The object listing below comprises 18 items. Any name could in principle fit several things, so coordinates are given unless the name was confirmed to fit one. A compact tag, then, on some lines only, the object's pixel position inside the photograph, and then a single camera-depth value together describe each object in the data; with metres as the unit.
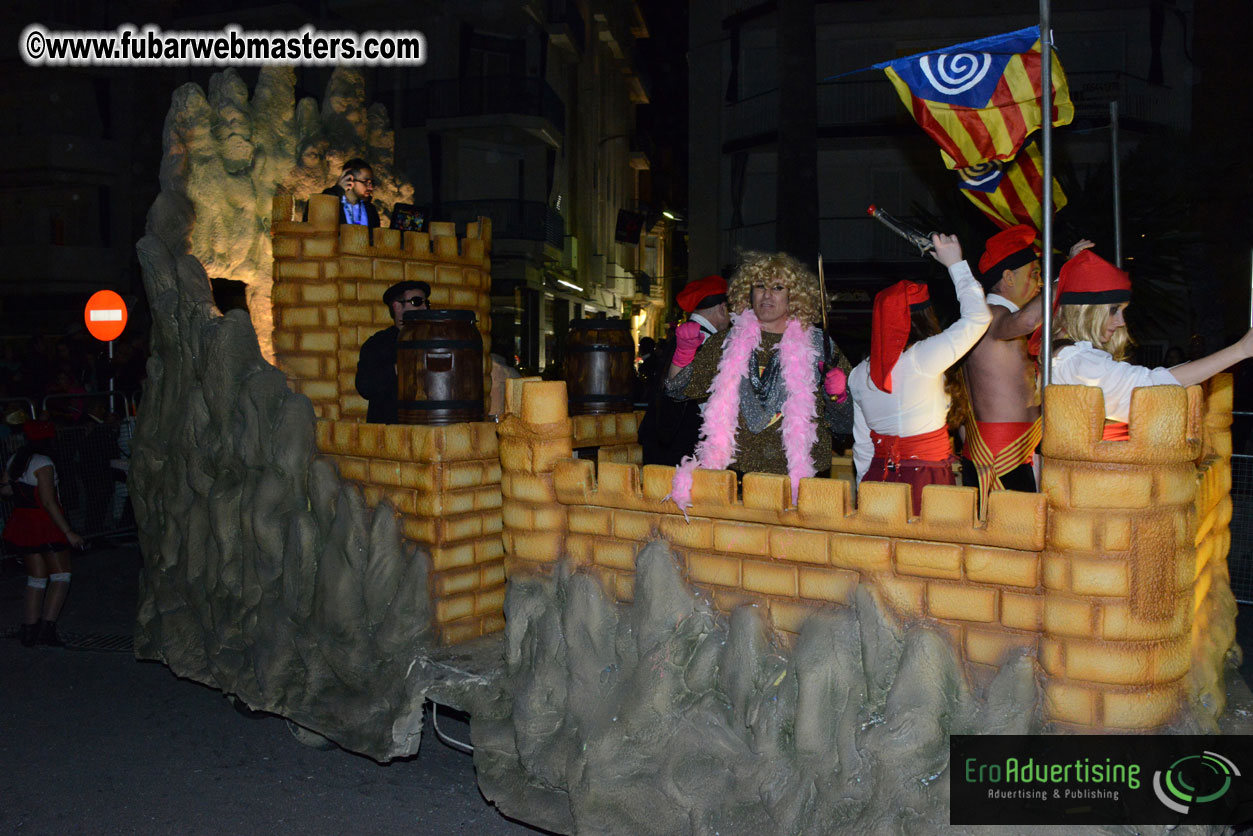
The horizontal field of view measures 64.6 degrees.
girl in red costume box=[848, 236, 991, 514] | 3.48
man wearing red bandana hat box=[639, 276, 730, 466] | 4.64
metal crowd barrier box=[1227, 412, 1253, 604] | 8.13
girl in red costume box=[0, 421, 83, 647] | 7.01
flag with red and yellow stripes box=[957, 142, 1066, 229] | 4.22
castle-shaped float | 2.79
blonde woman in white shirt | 3.30
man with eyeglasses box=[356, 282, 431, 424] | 5.07
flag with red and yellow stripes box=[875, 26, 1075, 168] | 3.54
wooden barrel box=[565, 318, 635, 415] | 5.18
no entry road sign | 12.97
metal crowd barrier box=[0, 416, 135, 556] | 10.22
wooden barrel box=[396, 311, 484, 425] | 4.55
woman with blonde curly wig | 3.91
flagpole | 3.01
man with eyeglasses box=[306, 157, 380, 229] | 6.10
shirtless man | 3.78
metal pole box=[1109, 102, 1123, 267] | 4.35
